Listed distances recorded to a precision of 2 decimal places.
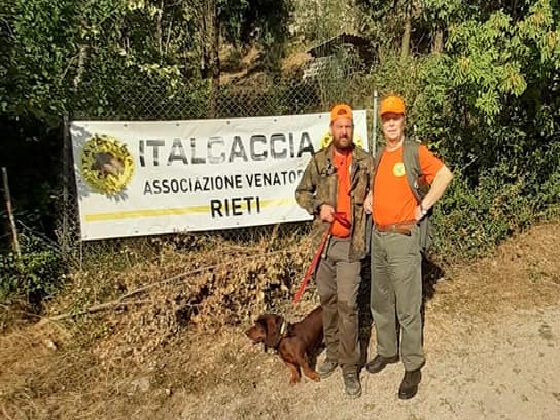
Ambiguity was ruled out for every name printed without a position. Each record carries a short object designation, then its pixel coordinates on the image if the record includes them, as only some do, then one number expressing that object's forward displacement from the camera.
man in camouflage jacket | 3.61
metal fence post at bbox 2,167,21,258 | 4.39
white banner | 4.61
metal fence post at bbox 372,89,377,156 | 5.37
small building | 8.78
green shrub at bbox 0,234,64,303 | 4.40
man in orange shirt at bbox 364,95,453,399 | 3.40
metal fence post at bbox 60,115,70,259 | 4.50
